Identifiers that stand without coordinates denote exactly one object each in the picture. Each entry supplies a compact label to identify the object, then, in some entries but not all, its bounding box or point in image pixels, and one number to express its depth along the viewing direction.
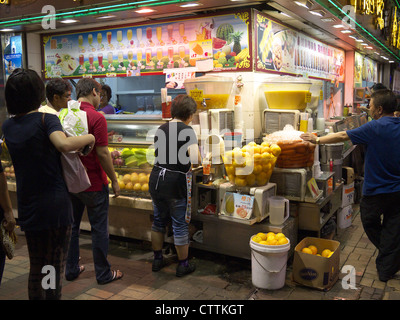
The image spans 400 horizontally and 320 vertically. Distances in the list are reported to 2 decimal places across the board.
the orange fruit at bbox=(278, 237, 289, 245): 4.04
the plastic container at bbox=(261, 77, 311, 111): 5.21
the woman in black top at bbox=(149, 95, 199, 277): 4.22
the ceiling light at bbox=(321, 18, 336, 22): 6.36
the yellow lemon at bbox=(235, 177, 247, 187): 4.45
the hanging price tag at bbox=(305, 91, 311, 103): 5.30
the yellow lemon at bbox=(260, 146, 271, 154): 4.43
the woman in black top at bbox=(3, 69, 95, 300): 2.69
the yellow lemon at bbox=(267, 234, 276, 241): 4.10
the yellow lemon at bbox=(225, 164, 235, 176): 4.46
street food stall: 4.52
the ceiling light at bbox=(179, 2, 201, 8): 5.04
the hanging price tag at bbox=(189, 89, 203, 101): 4.97
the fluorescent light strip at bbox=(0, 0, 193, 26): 5.09
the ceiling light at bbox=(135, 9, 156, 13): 5.38
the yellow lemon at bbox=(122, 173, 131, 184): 5.16
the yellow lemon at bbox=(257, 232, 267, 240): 4.20
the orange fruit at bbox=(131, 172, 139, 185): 5.11
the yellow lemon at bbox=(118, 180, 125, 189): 5.16
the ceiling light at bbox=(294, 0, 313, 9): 5.05
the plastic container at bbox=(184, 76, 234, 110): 4.99
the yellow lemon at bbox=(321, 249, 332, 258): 4.22
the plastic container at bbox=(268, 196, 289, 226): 4.39
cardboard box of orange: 4.02
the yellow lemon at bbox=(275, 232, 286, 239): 4.12
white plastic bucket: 3.99
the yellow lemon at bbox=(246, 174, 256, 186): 4.43
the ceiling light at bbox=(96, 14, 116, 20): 5.77
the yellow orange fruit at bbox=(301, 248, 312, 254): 4.24
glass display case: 5.10
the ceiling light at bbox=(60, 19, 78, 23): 6.10
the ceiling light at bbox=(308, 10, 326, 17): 5.63
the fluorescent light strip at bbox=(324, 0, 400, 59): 6.05
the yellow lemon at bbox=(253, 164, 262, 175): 4.37
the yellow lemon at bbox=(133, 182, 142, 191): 5.05
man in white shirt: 4.10
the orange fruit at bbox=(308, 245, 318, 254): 4.32
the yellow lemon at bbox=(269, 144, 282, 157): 4.49
